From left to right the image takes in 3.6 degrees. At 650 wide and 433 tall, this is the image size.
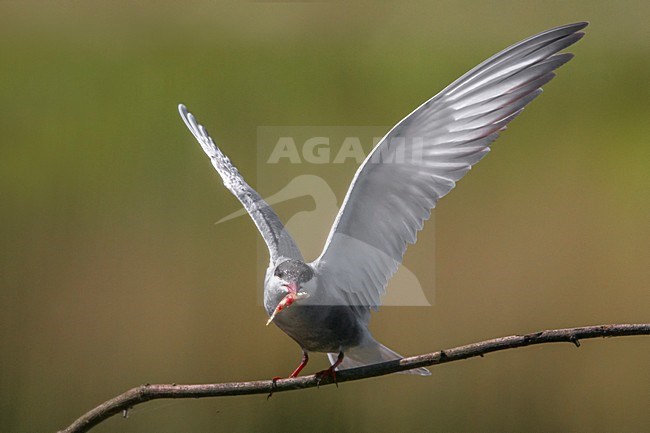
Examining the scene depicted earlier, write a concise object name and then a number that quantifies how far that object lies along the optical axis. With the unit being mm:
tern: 8615
